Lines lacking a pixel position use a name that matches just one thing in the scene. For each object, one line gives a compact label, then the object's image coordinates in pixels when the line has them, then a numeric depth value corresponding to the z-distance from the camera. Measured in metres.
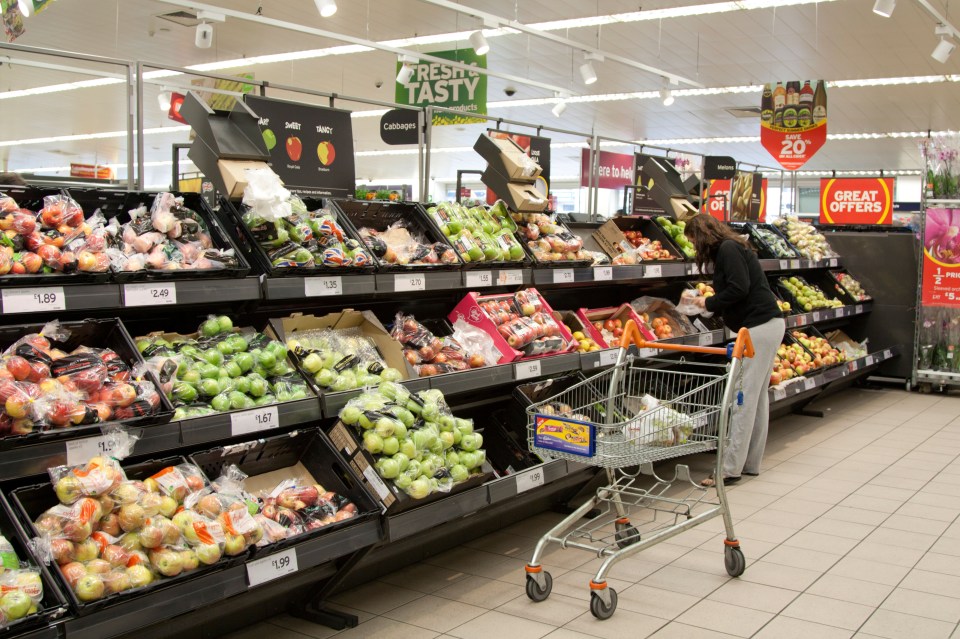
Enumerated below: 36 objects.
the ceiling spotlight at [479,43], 10.27
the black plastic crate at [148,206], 2.90
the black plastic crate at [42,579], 2.06
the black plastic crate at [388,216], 3.97
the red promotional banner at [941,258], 8.24
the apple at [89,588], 2.21
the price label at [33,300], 2.46
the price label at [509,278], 4.34
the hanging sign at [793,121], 10.85
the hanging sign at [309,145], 3.75
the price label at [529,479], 3.81
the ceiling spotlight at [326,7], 8.05
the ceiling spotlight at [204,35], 9.49
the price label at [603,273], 5.01
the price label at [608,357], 4.71
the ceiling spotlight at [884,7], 7.96
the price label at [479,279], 4.13
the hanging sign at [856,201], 12.49
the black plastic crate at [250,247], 3.24
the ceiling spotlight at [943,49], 9.55
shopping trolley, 3.32
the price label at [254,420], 2.89
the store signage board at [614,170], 14.96
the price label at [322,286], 3.33
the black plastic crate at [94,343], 2.39
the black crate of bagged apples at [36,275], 2.49
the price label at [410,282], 3.69
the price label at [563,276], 4.73
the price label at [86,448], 2.43
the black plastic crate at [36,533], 2.20
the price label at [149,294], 2.76
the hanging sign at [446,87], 11.66
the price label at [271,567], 2.65
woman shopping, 5.17
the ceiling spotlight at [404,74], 11.62
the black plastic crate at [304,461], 3.02
